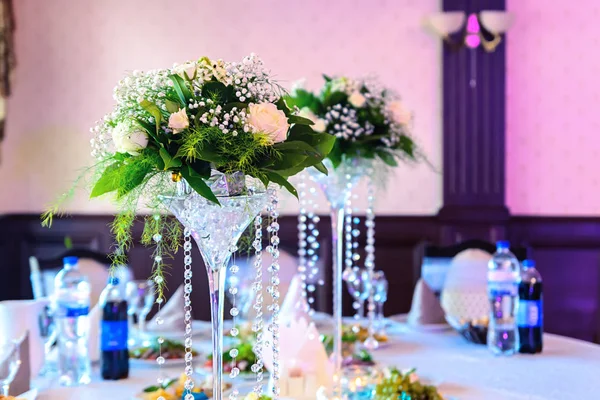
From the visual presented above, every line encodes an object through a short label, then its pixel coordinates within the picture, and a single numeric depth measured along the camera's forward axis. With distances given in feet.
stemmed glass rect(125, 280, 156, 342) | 9.57
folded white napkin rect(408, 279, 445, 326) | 10.28
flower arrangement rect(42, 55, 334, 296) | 5.15
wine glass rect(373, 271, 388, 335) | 9.80
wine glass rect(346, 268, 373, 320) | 9.62
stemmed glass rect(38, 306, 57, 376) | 7.97
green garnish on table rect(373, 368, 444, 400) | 6.60
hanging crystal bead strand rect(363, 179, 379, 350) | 9.25
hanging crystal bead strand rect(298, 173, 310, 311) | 8.93
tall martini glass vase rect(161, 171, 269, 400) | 5.35
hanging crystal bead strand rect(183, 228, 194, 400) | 5.43
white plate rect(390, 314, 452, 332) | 10.12
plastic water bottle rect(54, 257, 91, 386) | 7.79
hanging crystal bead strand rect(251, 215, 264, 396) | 5.39
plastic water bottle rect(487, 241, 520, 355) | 8.92
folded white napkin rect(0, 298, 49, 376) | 7.59
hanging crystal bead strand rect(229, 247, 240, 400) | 5.35
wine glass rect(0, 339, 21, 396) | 6.88
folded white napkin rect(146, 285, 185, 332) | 9.91
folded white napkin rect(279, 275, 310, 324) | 9.22
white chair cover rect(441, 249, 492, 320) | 11.71
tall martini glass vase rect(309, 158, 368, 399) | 8.86
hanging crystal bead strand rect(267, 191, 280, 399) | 5.48
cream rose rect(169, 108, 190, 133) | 5.11
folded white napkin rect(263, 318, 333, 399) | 6.98
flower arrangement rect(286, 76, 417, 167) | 8.95
